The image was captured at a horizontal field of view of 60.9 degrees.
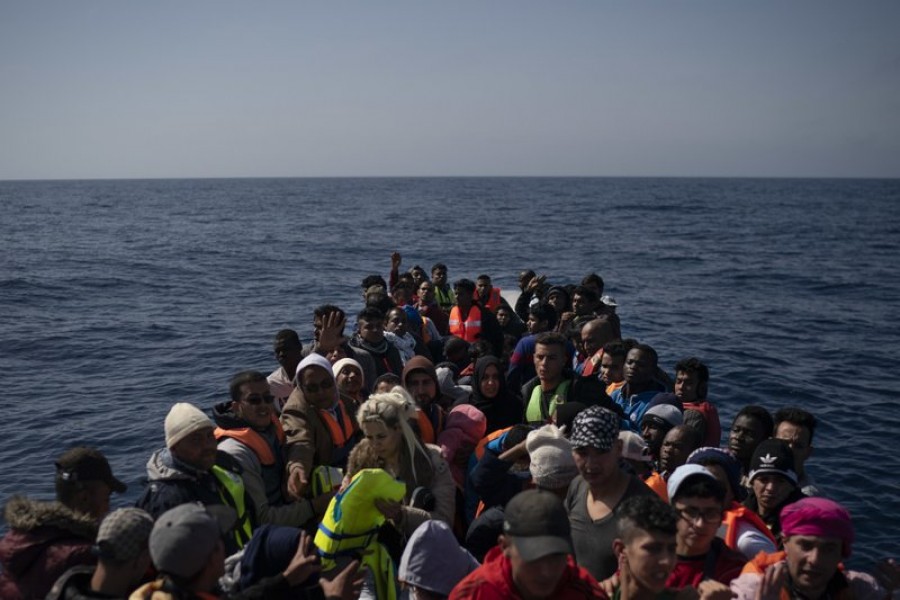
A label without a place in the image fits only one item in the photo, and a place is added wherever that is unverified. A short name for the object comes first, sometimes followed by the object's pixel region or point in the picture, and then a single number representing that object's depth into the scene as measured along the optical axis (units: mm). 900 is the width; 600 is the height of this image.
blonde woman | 4926
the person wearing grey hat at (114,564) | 3543
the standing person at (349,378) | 6797
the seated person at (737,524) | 4575
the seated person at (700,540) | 4051
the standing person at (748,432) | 6629
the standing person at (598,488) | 4332
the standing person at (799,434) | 6543
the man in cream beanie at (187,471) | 4527
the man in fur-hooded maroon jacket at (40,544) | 4043
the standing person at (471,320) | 12250
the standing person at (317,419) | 5867
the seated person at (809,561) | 3830
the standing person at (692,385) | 7775
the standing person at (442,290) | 15062
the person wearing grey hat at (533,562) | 3279
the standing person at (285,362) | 8125
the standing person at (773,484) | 5309
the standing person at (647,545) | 3518
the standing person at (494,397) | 7246
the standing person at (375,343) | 8844
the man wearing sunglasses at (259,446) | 5172
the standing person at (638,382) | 7879
